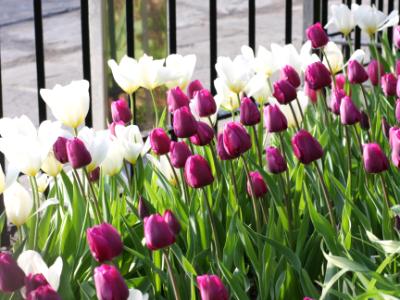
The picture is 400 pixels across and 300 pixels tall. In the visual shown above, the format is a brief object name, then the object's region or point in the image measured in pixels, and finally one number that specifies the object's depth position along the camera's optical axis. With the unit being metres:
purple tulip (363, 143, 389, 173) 3.13
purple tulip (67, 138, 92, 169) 3.03
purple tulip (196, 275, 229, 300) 2.68
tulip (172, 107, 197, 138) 3.20
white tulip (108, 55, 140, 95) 3.60
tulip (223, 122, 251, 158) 3.14
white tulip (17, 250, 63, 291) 2.79
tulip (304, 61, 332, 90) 3.56
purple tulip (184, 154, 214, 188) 3.06
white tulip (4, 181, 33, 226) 3.08
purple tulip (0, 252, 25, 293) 2.69
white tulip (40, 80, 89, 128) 3.30
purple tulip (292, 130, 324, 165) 3.14
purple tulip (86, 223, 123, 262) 2.79
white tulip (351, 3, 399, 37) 4.13
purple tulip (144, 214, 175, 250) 2.78
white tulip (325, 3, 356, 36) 4.15
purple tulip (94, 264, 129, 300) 2.63
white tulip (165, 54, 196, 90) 3.70
